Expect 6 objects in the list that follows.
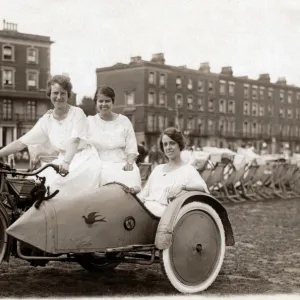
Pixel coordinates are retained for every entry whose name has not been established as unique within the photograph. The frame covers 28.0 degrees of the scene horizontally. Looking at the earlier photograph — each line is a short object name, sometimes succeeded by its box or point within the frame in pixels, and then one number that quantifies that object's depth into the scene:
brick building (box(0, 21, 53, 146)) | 50.88
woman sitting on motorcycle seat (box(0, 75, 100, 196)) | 4.95
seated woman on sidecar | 5.09
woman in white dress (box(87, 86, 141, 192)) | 5.67
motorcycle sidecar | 4.25
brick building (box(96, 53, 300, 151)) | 62.91
